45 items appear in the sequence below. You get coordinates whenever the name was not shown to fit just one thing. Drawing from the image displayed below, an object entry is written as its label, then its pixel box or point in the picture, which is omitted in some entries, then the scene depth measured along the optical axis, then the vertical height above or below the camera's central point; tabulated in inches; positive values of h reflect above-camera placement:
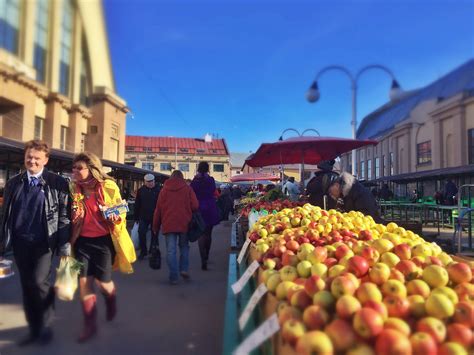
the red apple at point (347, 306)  62.8 -19.9
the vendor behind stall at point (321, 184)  233.8 +4.2
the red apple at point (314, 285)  72.0 -18.7
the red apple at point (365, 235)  117.7 -14.2
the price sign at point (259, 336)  64.8 -26.3
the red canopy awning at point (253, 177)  781.4 +27.1
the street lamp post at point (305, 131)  345.7 +113.4
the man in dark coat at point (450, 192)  543.5 +0.8
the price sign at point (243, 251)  142.0 -24.1
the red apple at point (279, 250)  102.8 -17.0
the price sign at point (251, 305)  82.6 -26.3
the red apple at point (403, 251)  91.9 -15.0
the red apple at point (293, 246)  105.2 -16.0
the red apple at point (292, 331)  59.9 -23.2
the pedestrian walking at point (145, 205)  273.7 -12.9
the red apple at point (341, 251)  92.0 -15.2
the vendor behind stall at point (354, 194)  189.2 -1.6
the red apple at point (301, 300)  70.3 -21.1
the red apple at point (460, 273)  78.0 -17.3
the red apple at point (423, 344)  54.5 -22.8
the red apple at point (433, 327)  57.8 -21.8
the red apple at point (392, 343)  53.7 -22.5
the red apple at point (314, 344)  55.6 -23.5
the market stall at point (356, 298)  57.8 -20.3
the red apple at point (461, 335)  57.1 -22.4
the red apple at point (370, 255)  86.7 -15.2
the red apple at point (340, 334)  58.0 -23.0
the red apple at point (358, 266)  80.7 -16.5
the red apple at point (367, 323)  57.9 -21.0
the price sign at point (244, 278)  102.5 -25.3
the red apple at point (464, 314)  62.1 -20.8
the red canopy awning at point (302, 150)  256.4 +32.2
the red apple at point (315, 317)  62.9 -22.0
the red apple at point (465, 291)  71.5 -19.6
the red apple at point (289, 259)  94.2 -17.9
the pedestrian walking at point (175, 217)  200.1 -15.6
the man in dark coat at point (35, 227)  118.9 -13.4
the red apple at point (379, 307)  62.4 -19.9
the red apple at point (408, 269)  80.9 -17.2
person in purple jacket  242.2 -10.0
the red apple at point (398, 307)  65.3 -20.6
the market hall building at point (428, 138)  797.9 +146.2
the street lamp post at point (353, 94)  294.9 +114.4
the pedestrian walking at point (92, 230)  127.0 -14.9
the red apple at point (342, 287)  68.7 -18.0
